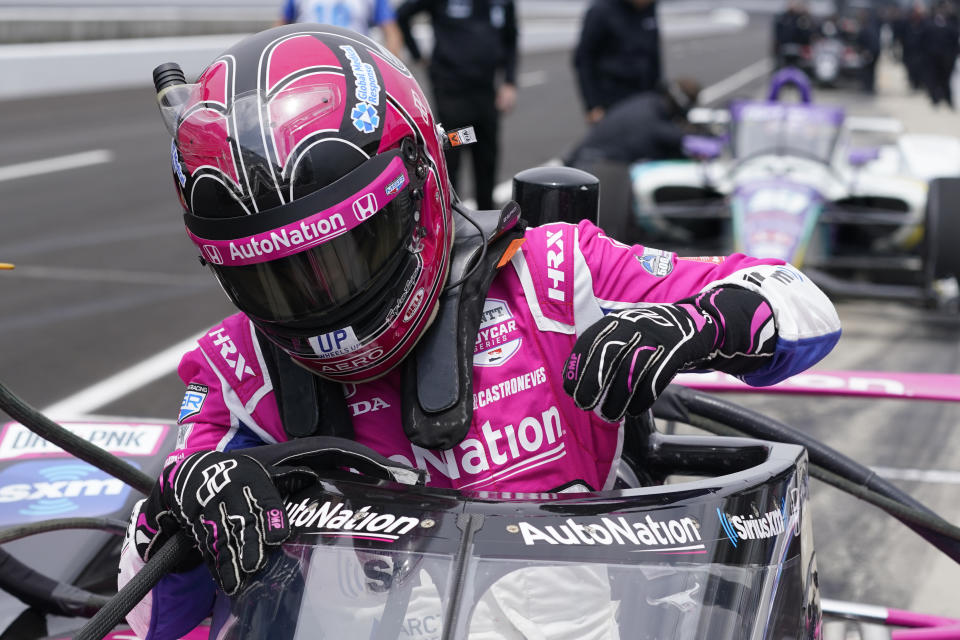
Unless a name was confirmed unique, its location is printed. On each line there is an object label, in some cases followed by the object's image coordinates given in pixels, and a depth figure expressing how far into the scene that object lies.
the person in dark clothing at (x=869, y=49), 26.25
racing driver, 1.81
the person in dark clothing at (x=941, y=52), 22.09
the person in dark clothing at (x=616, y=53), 8.05
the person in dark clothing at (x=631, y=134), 7.81
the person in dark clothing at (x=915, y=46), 24.14
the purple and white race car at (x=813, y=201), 6.31
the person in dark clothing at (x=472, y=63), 7.53
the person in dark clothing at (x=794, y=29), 26.86
